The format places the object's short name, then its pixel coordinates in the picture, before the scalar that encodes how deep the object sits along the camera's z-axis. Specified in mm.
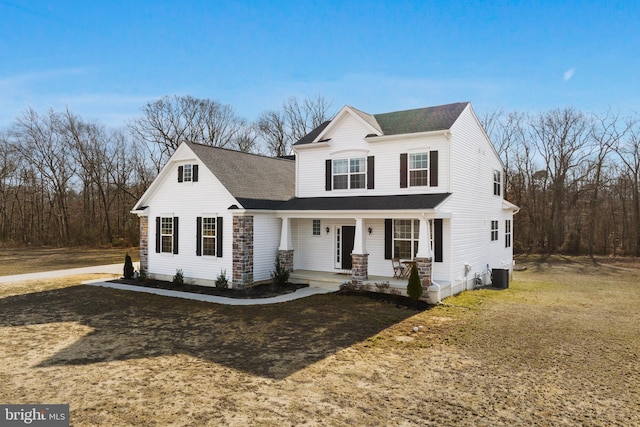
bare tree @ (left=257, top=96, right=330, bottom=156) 40312
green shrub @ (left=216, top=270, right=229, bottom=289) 15266
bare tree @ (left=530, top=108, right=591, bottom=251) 32625
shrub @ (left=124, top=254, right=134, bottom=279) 17841
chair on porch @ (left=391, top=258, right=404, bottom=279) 14641
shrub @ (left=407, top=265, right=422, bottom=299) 12758
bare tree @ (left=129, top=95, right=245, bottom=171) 39594
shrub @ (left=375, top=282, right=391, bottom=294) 13633
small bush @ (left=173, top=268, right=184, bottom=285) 16375
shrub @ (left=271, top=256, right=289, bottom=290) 15523
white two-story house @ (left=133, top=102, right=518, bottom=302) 14320
